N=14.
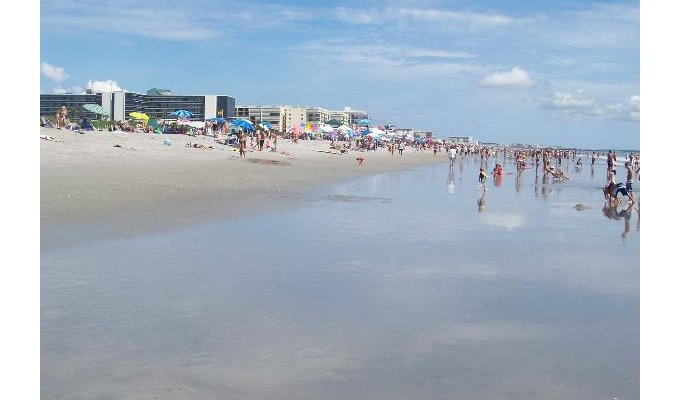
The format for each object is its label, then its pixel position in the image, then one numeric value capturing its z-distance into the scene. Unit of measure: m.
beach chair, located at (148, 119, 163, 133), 51.12
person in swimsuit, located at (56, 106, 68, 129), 35.83
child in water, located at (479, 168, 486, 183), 20.55
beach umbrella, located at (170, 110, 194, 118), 55.57
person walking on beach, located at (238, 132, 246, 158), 32.84
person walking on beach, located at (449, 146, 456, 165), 38.84
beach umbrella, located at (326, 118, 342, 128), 102.75
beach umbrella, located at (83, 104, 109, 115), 46.47
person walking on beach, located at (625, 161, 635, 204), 17.53
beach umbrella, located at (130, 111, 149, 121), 56.28
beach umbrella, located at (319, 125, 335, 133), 77.89
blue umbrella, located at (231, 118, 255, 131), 49.42
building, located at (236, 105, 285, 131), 152.62
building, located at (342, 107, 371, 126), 190.12
